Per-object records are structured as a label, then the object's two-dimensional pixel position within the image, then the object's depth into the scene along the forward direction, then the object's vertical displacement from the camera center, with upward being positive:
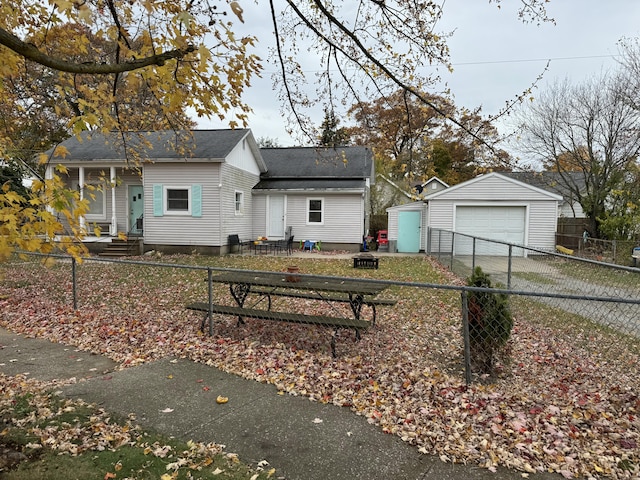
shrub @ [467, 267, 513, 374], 4.34 -1.13
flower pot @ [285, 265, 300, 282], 5.91 -0.91
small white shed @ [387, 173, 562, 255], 16.58 +0.40
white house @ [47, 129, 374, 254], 15.98 +0.93
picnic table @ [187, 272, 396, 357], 4.88 -1.16
